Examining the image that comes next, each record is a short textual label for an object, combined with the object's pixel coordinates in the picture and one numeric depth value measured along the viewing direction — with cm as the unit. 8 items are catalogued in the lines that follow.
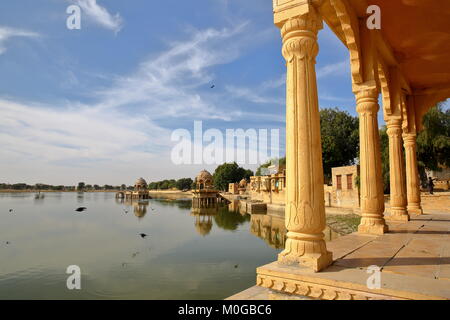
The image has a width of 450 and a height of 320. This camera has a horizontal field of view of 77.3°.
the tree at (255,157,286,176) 5732
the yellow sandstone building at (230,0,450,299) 308
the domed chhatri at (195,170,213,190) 6146
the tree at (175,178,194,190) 12950
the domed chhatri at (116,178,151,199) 7794
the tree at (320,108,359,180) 3553
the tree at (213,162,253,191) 8694
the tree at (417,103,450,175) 2187
